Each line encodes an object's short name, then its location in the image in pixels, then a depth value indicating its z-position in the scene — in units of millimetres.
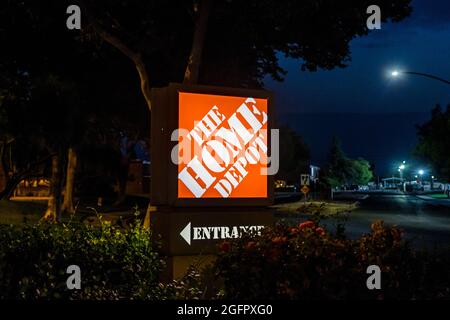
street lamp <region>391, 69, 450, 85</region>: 30188
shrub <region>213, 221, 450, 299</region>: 5195
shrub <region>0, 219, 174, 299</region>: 6609
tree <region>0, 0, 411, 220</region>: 16656
